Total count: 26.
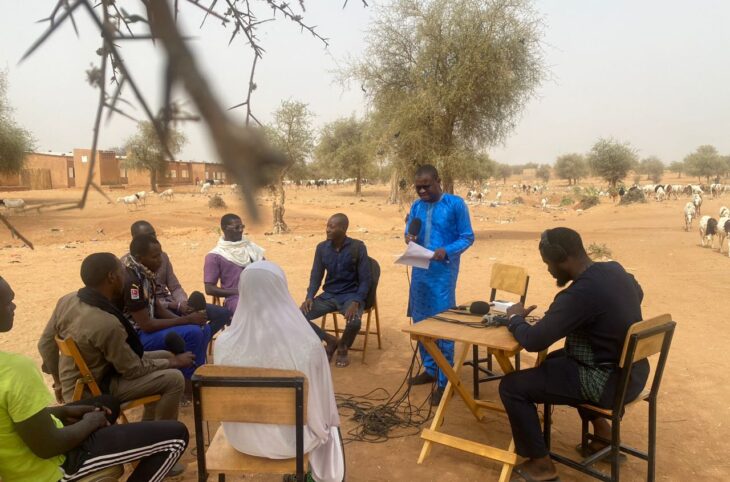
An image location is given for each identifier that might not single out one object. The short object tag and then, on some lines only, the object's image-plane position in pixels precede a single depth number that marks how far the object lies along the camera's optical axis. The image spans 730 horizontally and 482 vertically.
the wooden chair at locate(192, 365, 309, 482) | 2.37
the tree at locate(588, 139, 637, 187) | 41.31
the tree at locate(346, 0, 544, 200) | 13.30
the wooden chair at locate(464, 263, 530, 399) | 4.55
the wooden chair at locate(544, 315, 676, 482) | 2.83
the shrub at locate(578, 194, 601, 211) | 30.54
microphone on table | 3.92
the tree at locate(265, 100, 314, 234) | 16.47
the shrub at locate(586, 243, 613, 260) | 12.72
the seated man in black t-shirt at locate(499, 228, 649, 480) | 2.99
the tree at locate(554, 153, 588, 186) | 65.31
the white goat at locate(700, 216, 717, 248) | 13.50
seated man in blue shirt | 5.36
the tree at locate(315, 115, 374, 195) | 40.25
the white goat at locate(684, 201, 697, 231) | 17.86
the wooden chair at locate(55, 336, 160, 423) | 2.95
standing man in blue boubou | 4.45
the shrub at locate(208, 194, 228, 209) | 22.72
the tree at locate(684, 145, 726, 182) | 54.69
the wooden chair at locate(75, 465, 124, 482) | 2.43
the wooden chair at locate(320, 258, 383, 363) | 5.55
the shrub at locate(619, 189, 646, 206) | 29.72
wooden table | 3.25
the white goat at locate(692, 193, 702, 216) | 20.63
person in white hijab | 2.72
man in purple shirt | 5.40
